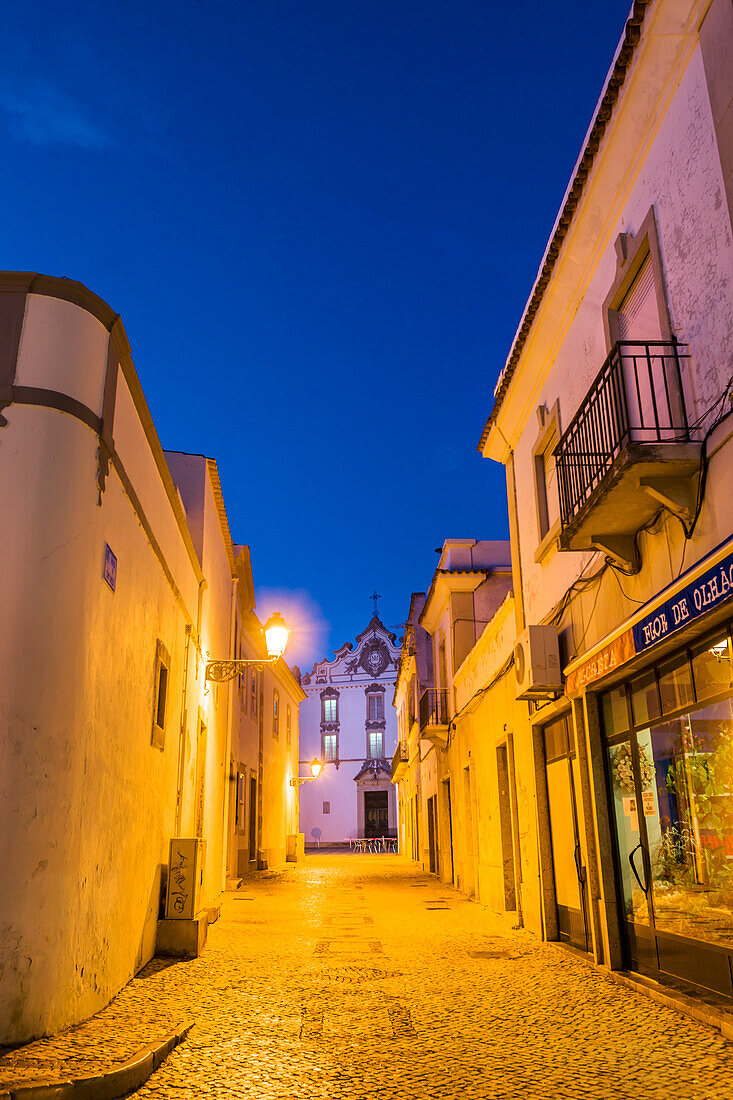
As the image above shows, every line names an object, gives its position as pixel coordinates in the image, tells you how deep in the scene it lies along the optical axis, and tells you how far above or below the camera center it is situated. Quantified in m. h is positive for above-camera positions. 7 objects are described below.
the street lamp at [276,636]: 12.22 +2.70
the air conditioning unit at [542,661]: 9.12 +1.73
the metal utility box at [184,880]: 8.75 -0.44
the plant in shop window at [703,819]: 5.73 +0.06
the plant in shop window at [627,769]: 7.16 +0.51
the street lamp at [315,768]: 31.44 +2.32
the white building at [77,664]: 4.91 +1.15
